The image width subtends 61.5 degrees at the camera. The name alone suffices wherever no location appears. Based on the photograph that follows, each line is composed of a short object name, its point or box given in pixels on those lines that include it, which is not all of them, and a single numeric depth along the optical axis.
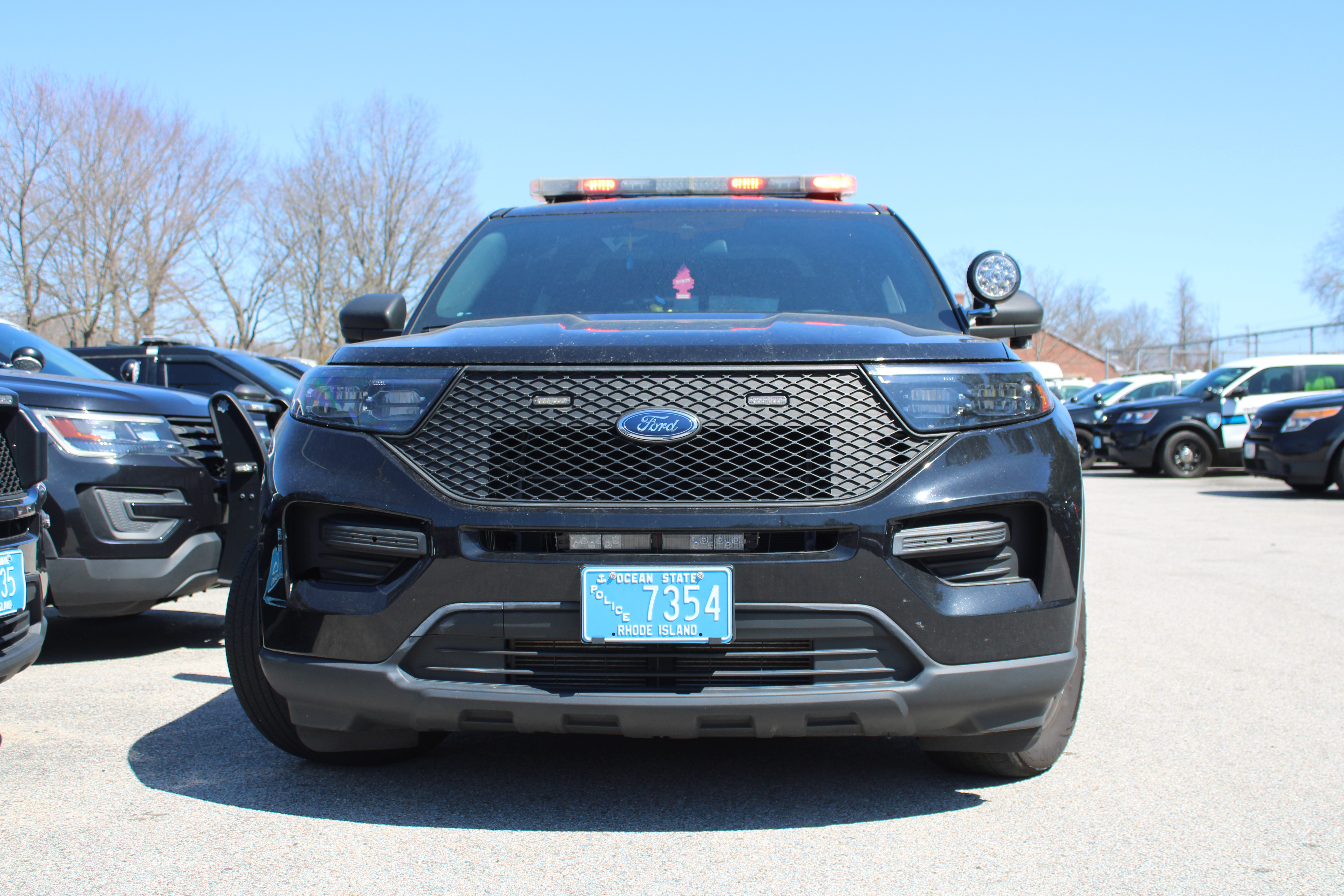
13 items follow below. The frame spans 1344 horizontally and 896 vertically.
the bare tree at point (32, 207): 31.19
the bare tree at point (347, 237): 40.91
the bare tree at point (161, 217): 33.72
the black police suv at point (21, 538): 3.19
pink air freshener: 3.76
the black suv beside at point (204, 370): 10.25
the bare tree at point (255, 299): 39.84
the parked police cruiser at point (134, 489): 4.48
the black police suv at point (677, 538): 2.54
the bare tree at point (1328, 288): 44.88
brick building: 70.44
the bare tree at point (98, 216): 32.25
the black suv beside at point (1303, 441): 12.75
